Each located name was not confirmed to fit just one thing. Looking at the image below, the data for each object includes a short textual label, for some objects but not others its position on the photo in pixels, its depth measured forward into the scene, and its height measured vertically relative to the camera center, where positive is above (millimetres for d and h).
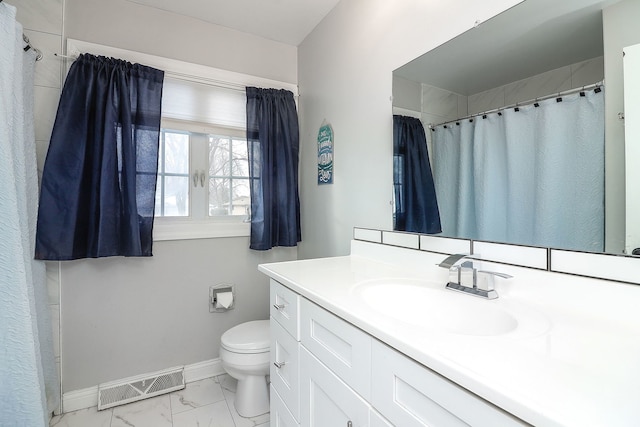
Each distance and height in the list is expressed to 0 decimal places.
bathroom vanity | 412 -252
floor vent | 1651 -1048
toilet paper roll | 1949 -590
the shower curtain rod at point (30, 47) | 1429 +862
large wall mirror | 722 +319
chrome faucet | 849 -203
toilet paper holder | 1953 -583
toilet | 1519 -810
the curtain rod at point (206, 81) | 1825 +878
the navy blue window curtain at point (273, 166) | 1964 +325
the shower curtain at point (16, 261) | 1131 -196
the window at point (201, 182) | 1851 +212
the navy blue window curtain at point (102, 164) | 1482 +268
